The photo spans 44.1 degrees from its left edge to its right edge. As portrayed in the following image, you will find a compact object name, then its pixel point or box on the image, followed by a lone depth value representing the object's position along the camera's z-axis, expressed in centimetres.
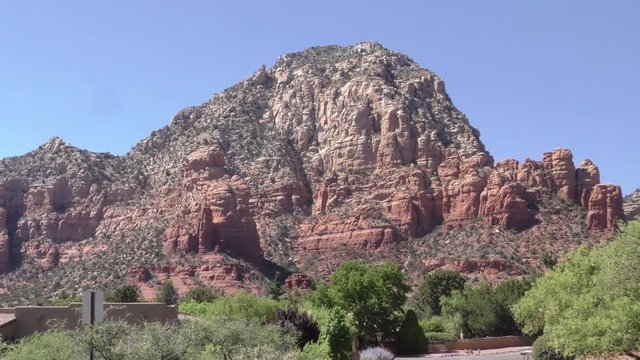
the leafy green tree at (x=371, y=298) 6275
